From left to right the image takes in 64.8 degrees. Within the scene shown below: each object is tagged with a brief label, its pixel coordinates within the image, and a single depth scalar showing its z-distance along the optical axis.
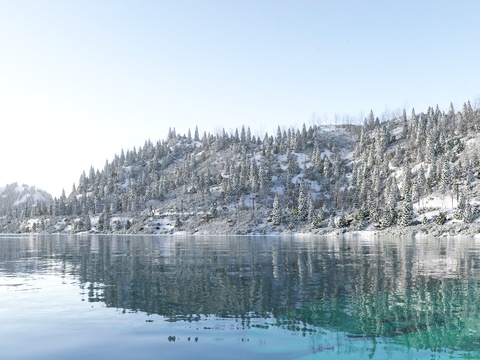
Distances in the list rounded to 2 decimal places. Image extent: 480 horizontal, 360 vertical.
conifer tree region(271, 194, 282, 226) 166.38
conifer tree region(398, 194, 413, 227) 128.75
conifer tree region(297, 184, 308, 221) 171.12
